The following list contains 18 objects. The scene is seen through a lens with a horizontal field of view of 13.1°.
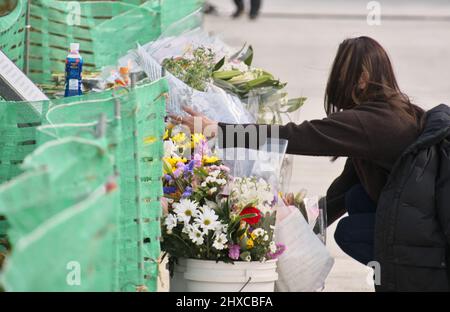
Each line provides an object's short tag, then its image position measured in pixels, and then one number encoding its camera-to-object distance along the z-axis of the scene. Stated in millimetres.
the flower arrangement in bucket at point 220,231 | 7994
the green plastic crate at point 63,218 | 4032
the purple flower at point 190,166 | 8409
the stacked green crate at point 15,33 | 10572
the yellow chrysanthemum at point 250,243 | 8043
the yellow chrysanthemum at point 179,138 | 8797
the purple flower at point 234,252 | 7959
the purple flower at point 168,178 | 8374
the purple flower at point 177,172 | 8346
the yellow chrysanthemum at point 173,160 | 8508
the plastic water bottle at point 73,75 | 9149
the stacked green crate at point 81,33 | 12389
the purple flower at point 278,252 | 8226
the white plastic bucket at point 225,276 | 7980
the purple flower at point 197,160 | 8423
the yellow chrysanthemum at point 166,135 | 8924
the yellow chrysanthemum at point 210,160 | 8431
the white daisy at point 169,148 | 8607
